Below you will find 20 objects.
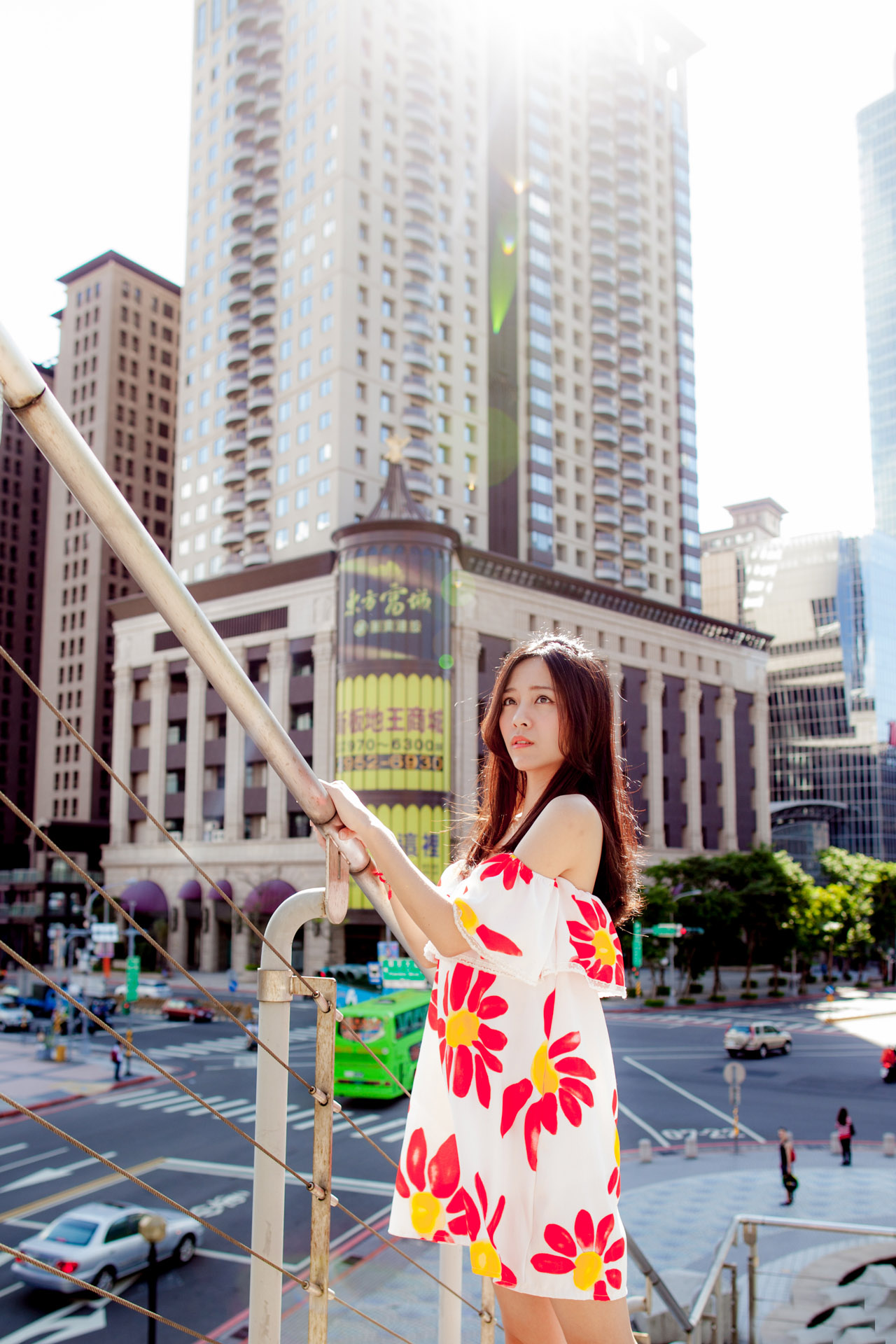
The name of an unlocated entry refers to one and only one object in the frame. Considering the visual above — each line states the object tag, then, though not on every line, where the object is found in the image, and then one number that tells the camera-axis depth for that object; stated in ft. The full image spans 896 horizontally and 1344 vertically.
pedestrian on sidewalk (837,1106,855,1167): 64.03
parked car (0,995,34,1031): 128.77
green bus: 73.77
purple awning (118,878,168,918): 194.39
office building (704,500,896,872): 345.92
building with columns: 171.32
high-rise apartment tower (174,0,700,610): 202.59
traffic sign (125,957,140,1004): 122.19
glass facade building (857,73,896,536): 510.58
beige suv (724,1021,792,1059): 106.83
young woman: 7.89
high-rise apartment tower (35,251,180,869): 279.49
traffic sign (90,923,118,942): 128.06
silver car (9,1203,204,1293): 39.99
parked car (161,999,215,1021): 137.69
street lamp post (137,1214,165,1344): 33.50
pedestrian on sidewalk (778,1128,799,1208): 55.01
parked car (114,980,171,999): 150.51
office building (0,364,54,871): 338.54
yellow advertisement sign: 167.22
